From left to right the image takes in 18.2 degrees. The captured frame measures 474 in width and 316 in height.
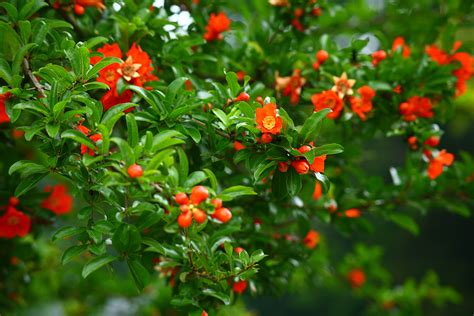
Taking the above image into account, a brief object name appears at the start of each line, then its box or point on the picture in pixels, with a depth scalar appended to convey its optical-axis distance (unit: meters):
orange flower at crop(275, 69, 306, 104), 1.63
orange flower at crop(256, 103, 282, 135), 1.42
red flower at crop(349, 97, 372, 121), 1.58
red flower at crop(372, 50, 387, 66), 1.64
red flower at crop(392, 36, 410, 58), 1.69
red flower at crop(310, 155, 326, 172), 1.43
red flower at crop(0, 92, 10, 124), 1.45
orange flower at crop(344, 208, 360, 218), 1.71
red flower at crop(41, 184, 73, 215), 1.70
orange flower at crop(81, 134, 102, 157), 1.42
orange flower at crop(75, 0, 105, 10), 1.58
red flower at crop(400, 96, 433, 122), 1.61
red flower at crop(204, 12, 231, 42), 1.65
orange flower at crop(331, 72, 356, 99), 1.57
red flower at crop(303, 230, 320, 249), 1.73
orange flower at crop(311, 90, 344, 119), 1.56
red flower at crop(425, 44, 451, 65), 1.70
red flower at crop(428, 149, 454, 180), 1.62
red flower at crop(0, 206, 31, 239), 1.61
